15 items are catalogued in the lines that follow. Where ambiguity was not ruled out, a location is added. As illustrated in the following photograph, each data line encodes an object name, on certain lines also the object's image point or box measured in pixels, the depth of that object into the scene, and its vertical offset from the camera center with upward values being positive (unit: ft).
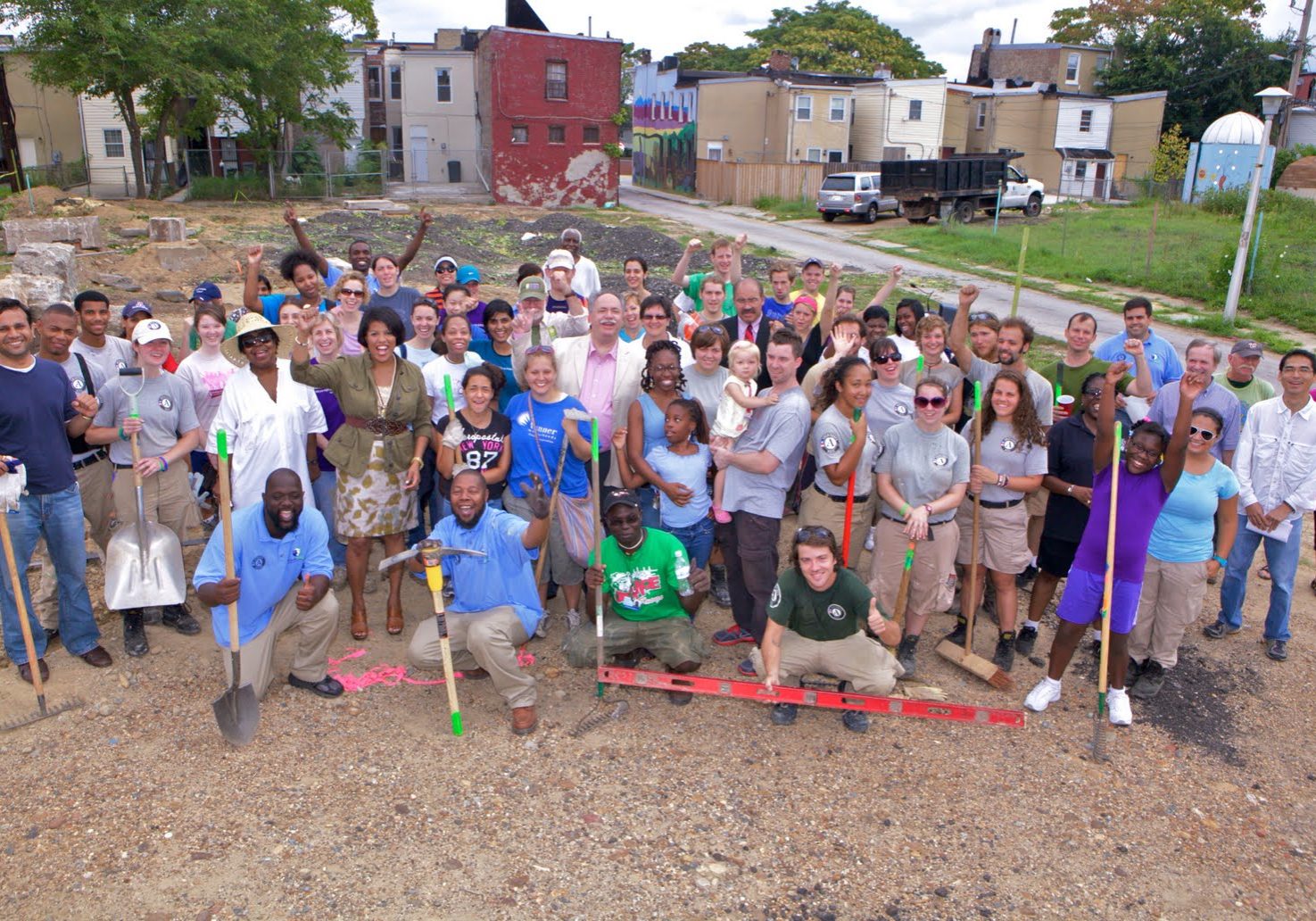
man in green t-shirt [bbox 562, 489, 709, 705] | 18.25 -7.73
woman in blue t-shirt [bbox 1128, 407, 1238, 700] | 17.94 -6.50
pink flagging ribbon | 18.53 -9.44
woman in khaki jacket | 19.70 -5.15
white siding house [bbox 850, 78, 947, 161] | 144.77 +10.32
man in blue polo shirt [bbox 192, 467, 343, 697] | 16.74 -6.97
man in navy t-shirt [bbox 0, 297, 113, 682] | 16.92 -5.31
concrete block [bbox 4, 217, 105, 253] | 57.00 -3.48
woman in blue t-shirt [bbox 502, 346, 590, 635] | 19.52 -5.08
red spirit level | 17.12 -8.99
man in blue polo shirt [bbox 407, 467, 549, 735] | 17.04 -7.36
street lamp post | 43.62 -0.27
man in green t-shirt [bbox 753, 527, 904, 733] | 16.26 -7.55
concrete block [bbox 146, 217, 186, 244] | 65.31 -3.65
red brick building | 126.72 +8.61
